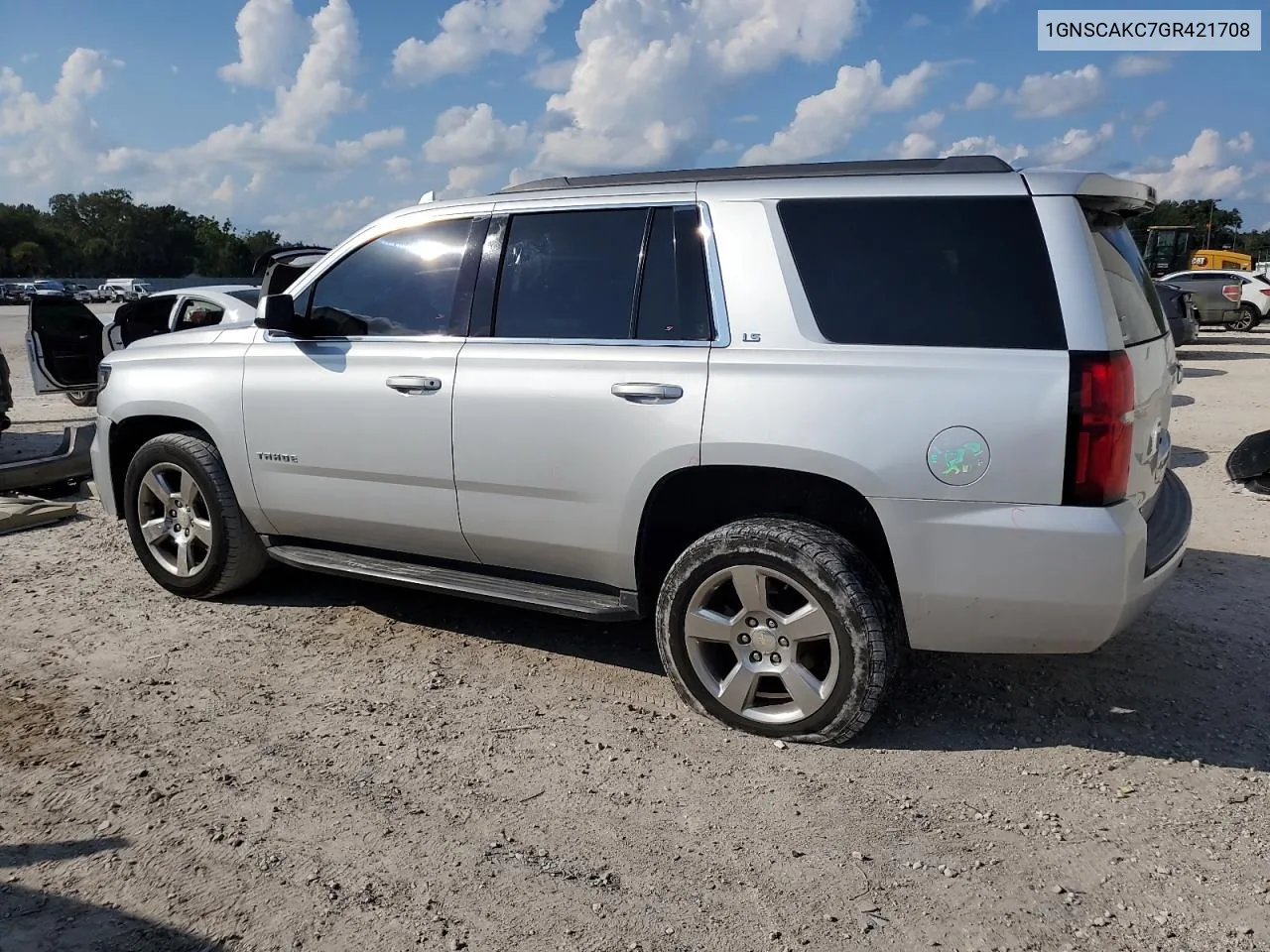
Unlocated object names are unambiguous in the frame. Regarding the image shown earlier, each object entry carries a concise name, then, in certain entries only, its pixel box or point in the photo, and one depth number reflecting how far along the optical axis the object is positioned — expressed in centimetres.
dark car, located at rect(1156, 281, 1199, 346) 1054
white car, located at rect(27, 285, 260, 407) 1009
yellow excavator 2598
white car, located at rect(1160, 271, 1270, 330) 2317
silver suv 313
